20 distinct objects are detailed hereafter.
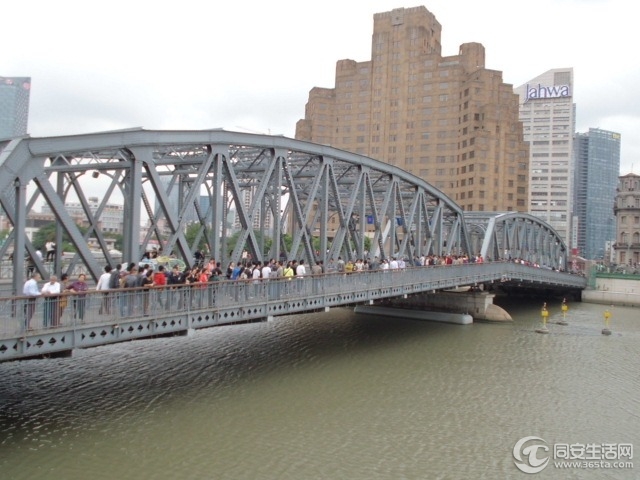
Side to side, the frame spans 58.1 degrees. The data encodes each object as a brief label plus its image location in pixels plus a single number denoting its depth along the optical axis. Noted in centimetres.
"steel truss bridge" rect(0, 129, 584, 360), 1352
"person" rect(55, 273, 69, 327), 1256
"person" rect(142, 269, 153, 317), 1458
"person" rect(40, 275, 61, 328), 1237
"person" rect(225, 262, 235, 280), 1941
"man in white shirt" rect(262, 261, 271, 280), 2012
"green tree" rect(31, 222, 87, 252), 3756
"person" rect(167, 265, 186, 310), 1543
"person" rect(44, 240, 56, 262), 1992
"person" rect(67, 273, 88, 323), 1289
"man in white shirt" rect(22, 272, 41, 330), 1197
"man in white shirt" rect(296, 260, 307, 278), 2231
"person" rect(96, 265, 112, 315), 1359
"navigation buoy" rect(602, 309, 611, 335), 3469
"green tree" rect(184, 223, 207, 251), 5800
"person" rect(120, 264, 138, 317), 1408
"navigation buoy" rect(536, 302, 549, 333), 3496
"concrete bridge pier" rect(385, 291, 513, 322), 3909
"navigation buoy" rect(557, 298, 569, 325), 3940
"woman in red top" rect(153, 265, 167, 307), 1507
